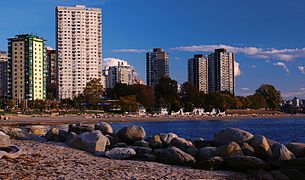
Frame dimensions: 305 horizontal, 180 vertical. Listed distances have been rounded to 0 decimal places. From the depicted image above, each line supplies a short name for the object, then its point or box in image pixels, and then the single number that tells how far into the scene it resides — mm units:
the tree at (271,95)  194375
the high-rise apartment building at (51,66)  190000
